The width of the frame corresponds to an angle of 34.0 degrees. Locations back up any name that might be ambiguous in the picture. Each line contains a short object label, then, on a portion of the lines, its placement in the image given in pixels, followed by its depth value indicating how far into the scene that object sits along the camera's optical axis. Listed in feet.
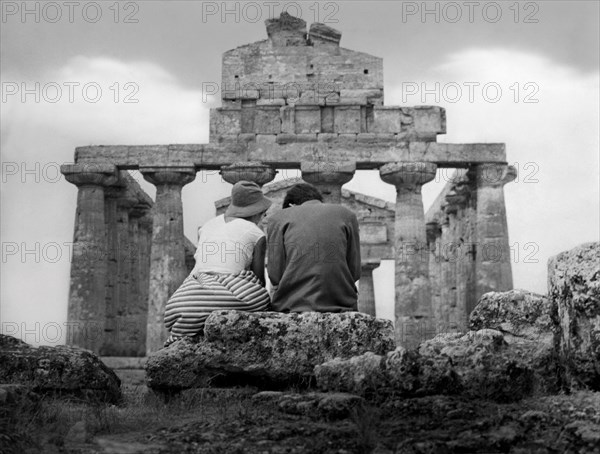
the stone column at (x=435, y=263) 105.55
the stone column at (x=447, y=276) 95.70
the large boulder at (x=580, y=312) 16.94
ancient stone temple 79.51
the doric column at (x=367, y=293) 123.54
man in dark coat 24.29
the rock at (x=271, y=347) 21.88
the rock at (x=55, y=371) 24.38
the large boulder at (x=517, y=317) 23.17
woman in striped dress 23.97
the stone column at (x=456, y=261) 89.04
